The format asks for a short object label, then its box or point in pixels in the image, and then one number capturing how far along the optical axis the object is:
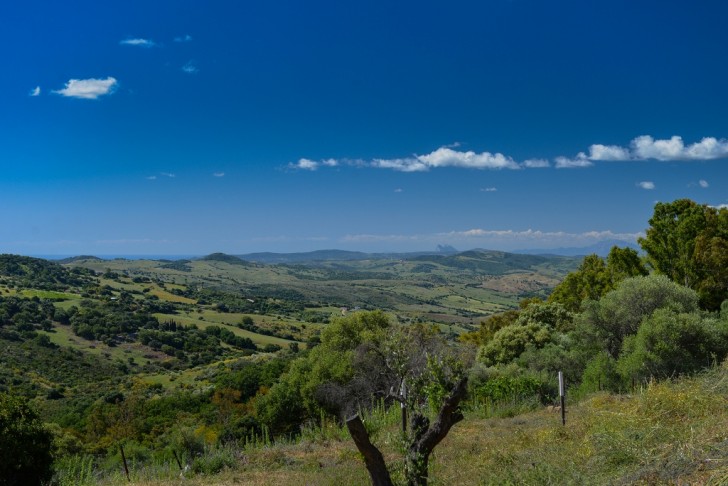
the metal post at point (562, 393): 11.69
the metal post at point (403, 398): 10.05
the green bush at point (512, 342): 29.28
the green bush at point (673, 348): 15.77
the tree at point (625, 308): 19.86
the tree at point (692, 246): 26.91
